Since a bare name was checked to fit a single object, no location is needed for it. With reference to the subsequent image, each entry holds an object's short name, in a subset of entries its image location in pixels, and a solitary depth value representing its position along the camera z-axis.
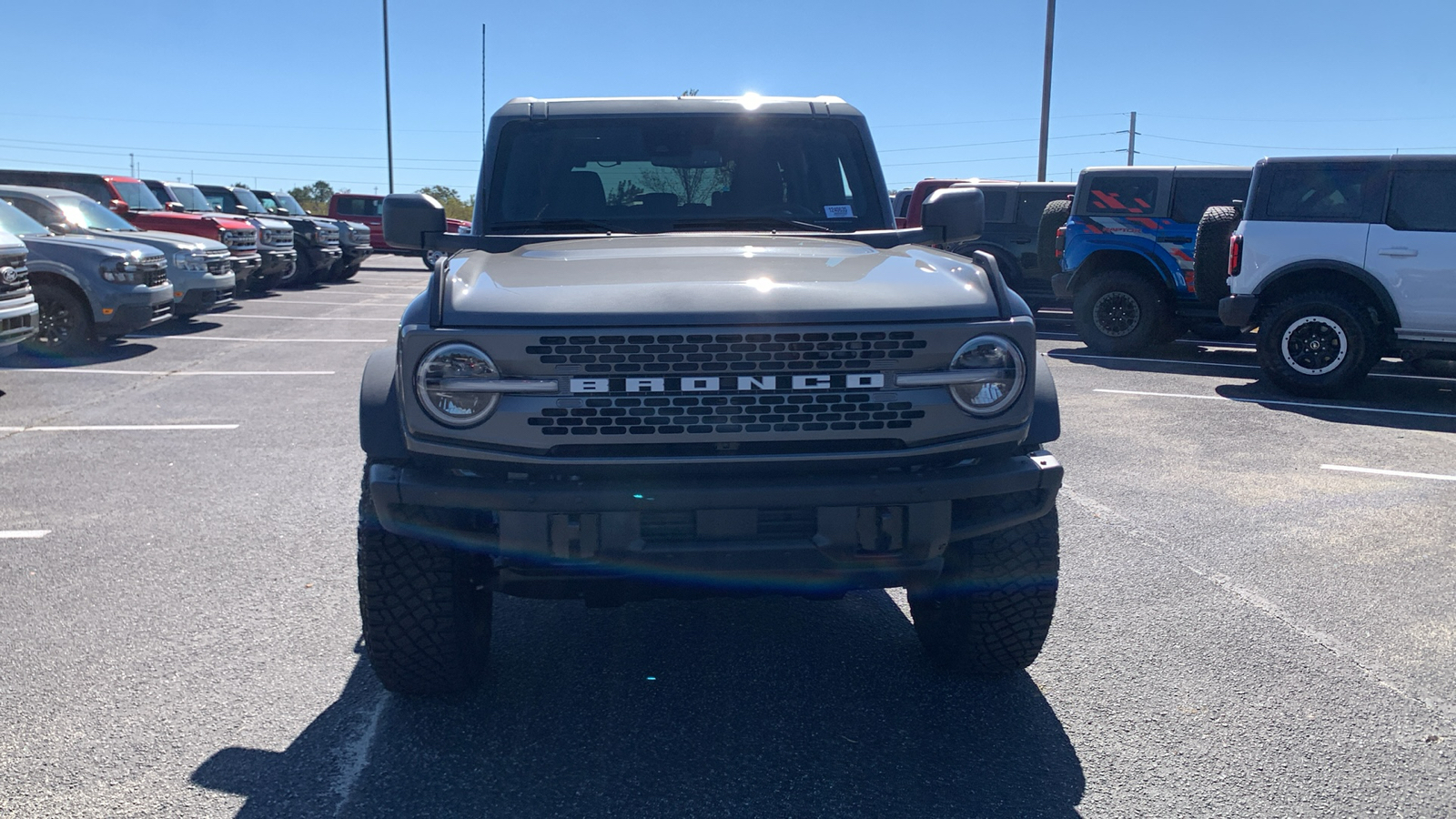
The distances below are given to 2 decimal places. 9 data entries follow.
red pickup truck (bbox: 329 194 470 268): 32.44
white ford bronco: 9.47
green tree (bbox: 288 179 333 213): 70.75
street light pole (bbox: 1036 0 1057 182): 24.69
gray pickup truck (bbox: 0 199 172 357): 11.96
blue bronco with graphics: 12.75
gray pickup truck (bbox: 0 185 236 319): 13.44
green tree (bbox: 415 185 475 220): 54.78
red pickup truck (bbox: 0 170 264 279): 16.81
